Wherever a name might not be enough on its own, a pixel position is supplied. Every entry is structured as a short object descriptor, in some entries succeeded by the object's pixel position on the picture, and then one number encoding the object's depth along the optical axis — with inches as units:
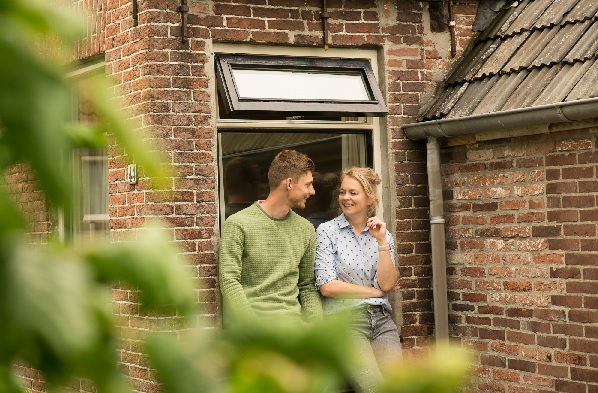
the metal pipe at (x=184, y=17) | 258.1
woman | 258.1
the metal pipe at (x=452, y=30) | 294.2
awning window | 262.7
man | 248.1
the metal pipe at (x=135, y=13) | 261.0
